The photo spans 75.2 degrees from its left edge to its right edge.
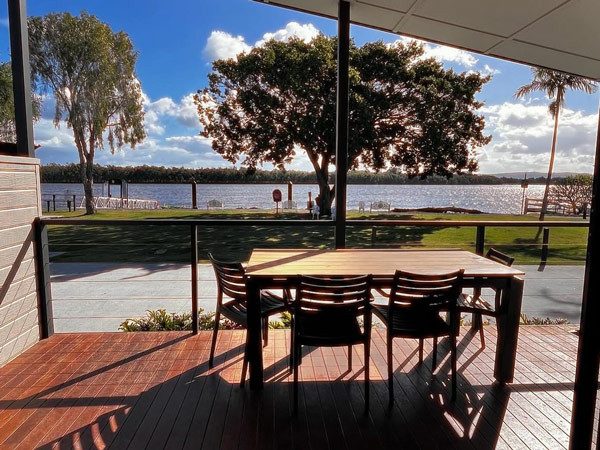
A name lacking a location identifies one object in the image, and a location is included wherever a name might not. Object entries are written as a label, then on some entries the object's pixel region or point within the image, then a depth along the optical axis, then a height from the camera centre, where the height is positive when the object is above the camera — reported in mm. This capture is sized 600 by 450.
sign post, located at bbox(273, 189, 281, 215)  19191 -588
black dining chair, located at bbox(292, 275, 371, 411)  2211 -731
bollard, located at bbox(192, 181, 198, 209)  21384 -742
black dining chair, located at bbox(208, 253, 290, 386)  2500 -818
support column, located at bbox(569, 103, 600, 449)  1099 -450
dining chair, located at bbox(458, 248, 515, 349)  2648 -862
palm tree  14606 +3939
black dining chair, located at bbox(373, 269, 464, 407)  2295 -740
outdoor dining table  2422 -568
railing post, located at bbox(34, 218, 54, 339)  3150 -801
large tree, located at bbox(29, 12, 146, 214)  17109 +4678
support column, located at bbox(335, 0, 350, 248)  3305 +577
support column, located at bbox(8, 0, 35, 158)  2893 +804
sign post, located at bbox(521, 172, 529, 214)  17359 +142
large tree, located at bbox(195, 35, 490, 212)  13281 +2785
